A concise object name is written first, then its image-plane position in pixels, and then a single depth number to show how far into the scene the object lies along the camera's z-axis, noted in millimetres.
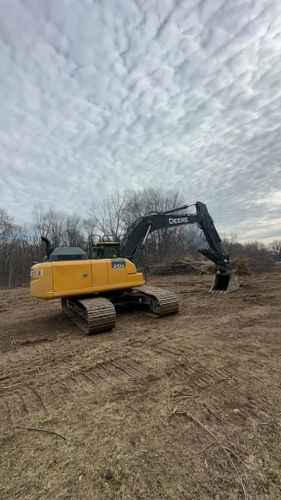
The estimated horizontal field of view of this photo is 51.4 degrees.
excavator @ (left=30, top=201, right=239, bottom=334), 6227
